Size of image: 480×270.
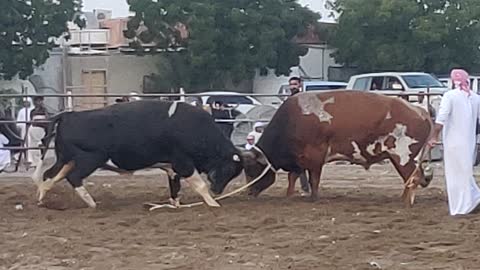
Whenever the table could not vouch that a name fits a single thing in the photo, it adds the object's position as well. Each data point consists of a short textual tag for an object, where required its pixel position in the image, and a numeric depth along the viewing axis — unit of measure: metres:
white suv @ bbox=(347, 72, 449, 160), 27.30
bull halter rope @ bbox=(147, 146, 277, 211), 12.60
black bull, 12.22
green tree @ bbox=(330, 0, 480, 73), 41.81
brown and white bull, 12.80
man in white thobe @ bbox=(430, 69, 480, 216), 11.18
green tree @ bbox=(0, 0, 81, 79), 39.22
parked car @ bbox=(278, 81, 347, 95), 28.19
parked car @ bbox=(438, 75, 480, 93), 22.97
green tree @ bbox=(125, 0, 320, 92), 40.56
